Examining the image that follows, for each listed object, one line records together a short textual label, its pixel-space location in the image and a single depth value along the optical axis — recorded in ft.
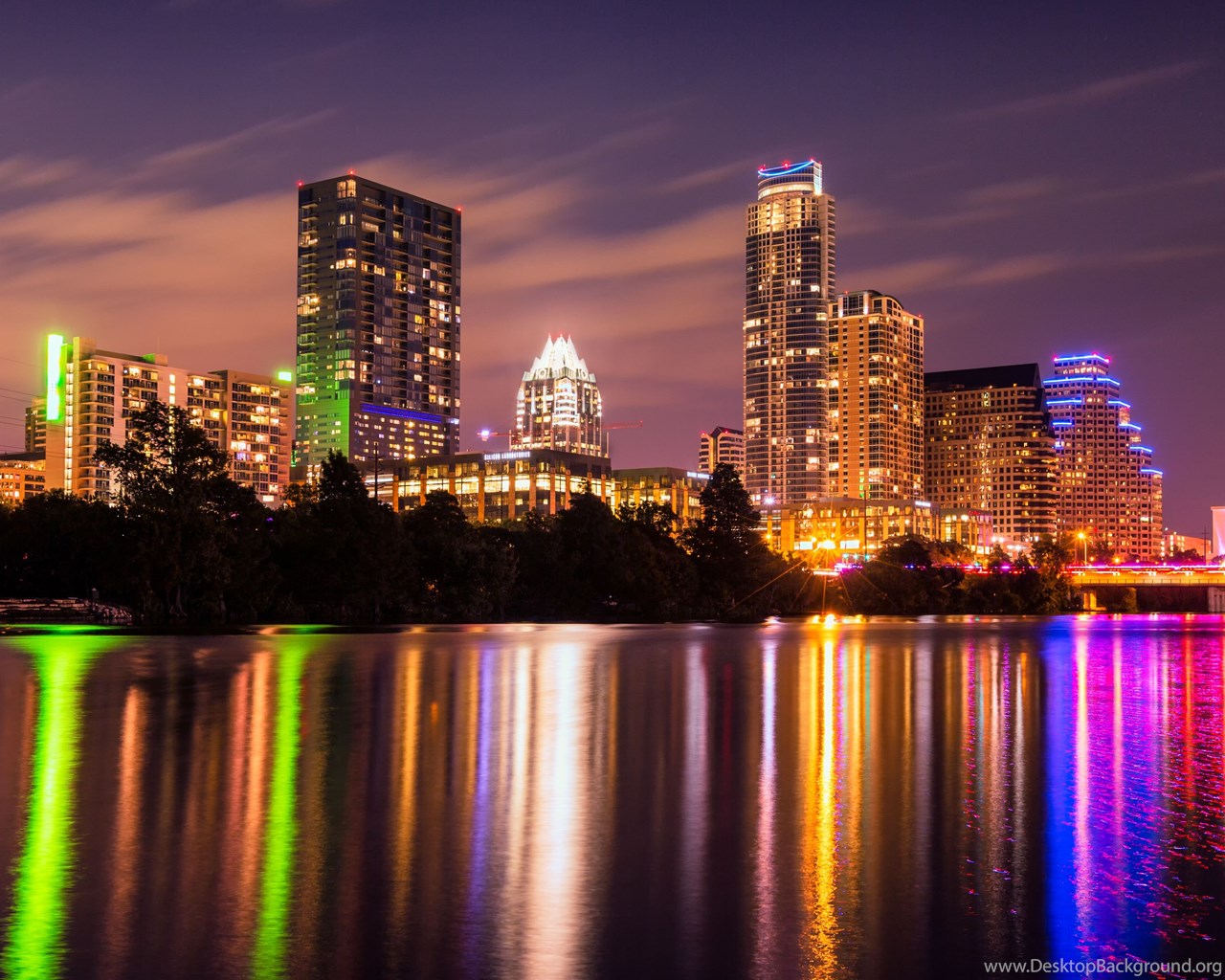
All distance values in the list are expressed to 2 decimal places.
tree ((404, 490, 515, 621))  386.11
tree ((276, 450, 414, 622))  353.92
